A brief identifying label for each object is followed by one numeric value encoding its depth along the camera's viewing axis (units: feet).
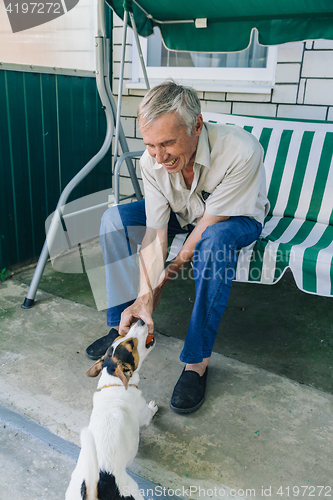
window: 10.19
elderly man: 5.35
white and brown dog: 3.51
